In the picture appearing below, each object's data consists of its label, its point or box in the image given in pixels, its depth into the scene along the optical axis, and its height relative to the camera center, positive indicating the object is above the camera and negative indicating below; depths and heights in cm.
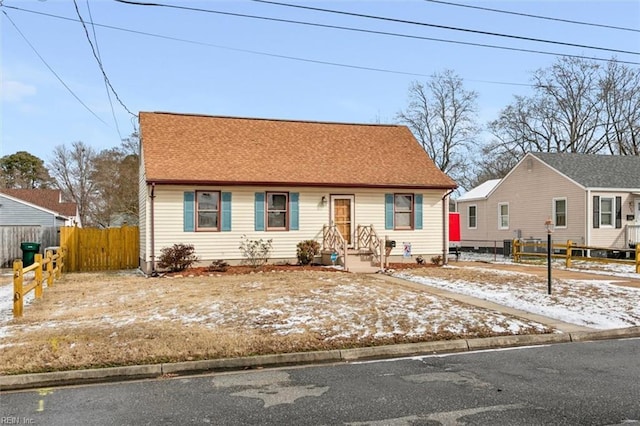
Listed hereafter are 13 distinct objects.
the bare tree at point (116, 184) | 4238 +297
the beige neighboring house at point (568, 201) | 2512 +90
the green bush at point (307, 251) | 1872 -116
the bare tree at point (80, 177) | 5566 +454
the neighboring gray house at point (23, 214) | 3434 +31
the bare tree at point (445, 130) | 4875 +829
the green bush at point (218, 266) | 1749 -162
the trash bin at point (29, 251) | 2022 -125
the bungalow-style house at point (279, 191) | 1795 +100
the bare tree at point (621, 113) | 4566 +925
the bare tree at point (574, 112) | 4738 +978
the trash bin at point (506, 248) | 2794 -159
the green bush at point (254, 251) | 1861 -115
